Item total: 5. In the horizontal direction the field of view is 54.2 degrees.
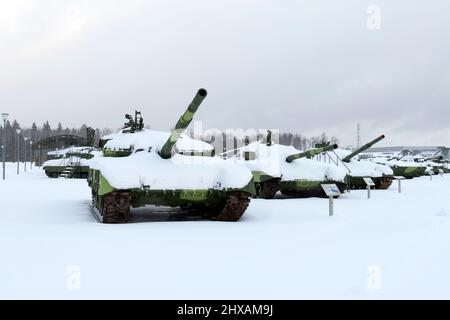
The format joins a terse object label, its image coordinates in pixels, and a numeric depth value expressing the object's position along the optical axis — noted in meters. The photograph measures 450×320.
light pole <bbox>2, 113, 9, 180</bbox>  22.14
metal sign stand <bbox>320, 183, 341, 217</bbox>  9.43
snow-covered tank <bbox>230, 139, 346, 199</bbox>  14.26
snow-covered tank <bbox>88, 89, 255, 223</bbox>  7.93
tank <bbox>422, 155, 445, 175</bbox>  34.43
